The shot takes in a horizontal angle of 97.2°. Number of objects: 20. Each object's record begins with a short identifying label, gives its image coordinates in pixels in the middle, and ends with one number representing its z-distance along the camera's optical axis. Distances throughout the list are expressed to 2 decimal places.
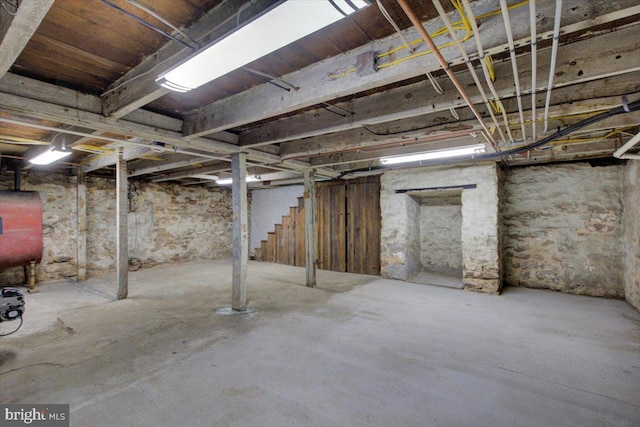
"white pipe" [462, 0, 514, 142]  1.01
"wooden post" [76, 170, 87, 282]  5.32
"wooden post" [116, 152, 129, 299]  4.15
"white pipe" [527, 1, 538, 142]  0.99
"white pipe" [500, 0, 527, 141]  0.98
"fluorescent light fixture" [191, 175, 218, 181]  5.89
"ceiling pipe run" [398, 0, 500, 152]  0.95
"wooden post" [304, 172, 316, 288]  4.79
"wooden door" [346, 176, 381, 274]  5.59
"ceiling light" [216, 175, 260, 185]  5.90
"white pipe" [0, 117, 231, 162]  2.26
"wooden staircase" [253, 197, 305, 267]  6.96
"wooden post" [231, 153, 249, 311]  3.46
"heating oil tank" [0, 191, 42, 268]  4.00
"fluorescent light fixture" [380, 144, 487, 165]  3.32
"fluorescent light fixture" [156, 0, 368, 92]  1.03
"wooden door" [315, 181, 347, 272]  6.04
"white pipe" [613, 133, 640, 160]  2.52
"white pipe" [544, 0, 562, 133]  0.98
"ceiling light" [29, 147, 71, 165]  3.25
